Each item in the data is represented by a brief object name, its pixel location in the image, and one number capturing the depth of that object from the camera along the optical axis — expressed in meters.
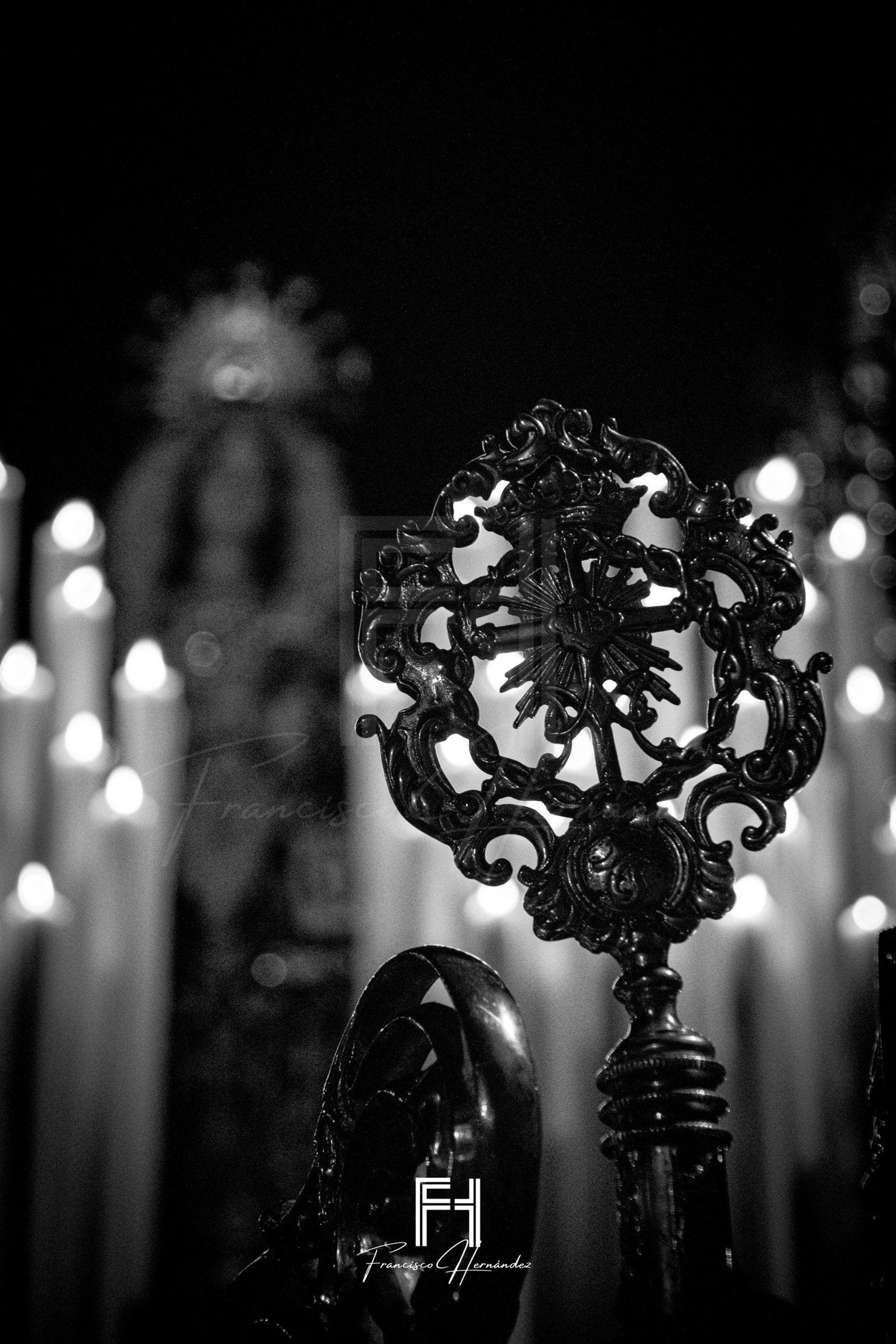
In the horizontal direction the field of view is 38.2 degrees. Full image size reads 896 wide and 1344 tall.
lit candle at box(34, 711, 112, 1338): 2.32
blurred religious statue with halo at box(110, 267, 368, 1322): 2.28
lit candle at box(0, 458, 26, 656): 2.71
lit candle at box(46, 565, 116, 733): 2.69
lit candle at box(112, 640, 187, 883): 2.55
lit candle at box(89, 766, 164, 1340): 2.29
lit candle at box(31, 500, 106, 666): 2.69
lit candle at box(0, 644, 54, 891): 2.66
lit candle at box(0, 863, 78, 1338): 2.32
